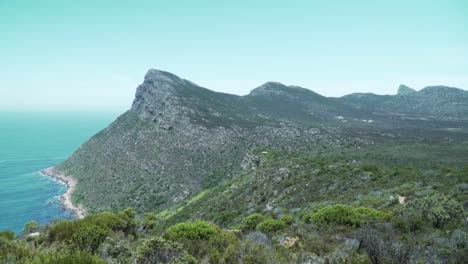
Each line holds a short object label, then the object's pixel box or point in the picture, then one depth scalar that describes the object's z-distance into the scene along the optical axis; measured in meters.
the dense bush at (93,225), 16.01
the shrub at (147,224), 22.27
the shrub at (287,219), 19.75
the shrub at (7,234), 17.02
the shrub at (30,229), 20.03
